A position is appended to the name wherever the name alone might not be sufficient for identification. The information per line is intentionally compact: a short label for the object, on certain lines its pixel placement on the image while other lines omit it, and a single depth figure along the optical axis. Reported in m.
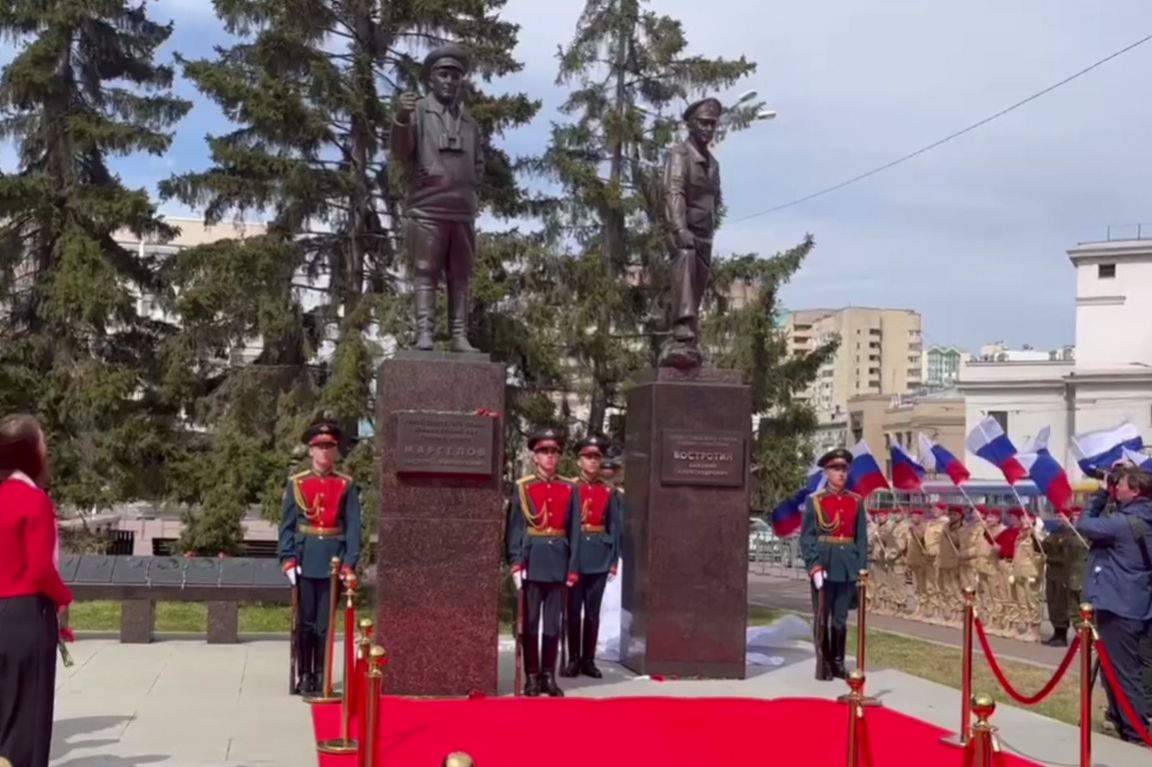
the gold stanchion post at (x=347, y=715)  7.46
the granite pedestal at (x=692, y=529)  10.77
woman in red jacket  5.75
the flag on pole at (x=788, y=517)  14.69
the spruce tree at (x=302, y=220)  17.92
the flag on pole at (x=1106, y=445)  14.23
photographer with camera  8.64
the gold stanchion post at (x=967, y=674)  8.23
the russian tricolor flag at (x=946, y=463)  18.36
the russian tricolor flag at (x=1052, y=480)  15.80
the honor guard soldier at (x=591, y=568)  10.75
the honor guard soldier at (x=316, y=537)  9.52
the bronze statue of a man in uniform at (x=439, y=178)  9.63
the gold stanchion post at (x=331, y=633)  9.13
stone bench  12.44
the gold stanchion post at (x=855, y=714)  5.73
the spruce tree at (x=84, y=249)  18.81
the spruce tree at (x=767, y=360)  20.23
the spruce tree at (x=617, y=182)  20.06
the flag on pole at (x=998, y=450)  16.36
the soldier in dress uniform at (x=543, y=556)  9.64
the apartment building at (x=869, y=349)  127.75
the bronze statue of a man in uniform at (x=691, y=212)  11.50
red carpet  7.45
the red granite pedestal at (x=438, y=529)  9.14
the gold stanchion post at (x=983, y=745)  5.33
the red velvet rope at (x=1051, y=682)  7.40
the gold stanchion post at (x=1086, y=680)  7.14
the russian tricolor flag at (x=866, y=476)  16.31
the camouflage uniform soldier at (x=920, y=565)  18.27
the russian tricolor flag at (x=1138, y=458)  13.15
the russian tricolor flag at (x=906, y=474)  18.53
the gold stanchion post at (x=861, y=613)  9.89
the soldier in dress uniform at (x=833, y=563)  10.94
